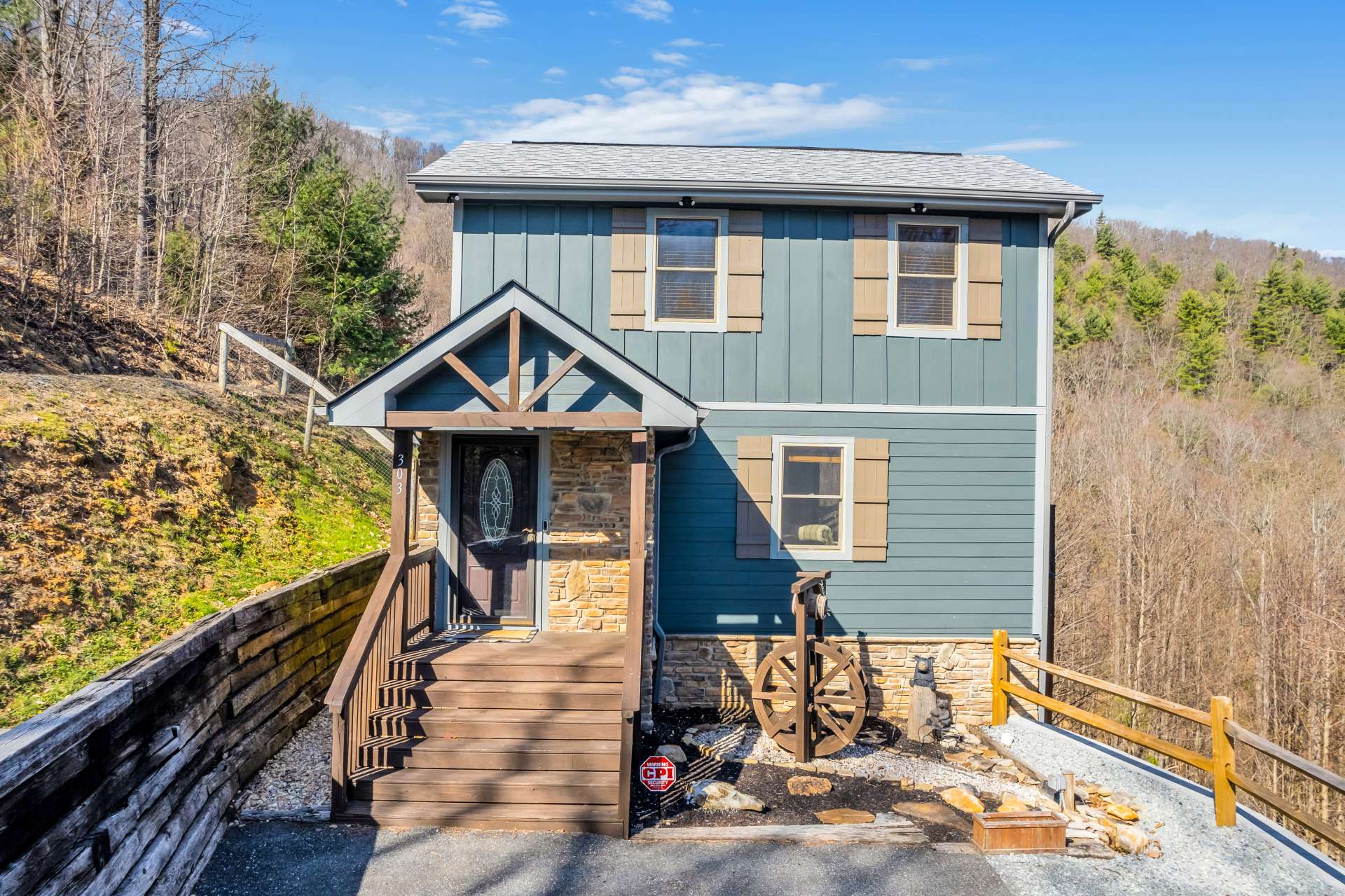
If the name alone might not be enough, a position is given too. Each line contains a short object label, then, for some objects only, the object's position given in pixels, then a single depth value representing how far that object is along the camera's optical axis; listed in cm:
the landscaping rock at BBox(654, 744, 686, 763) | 671
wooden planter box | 540
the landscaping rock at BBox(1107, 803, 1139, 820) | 597
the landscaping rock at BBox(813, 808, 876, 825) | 584
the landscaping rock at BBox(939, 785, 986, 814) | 616
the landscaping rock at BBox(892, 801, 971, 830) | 591
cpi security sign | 618
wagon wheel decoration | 729
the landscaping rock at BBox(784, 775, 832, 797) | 640
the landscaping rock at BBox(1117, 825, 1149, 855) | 550
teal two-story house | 845
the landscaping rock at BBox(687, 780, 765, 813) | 602
